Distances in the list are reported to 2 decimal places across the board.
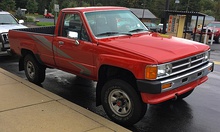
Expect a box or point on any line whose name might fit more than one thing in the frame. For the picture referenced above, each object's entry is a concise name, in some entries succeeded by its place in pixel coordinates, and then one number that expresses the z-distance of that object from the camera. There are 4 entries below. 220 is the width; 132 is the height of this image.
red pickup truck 4.04
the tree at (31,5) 67.69
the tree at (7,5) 57.72
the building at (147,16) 40.97
